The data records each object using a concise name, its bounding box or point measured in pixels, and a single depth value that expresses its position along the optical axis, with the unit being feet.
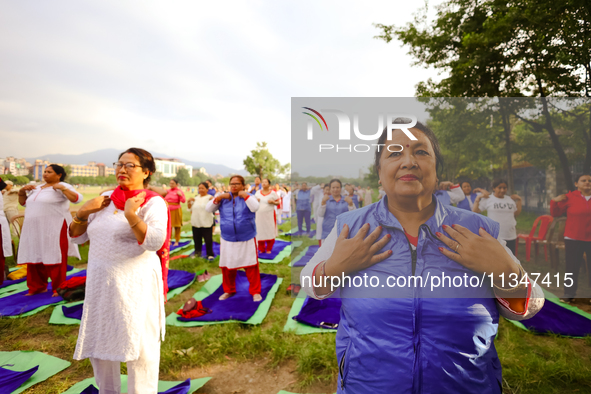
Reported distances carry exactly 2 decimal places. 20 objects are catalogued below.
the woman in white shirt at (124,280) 6.17
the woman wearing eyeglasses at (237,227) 14.58
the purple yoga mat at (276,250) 24.33
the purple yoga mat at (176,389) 8.13
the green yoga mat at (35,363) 9.14
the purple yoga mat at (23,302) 13.47
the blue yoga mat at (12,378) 8.30
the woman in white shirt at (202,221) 22.25
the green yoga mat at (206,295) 12.87
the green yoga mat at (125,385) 8.40
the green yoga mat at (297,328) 11.84
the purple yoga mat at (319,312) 12.51
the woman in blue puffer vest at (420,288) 4.52
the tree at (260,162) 111.96
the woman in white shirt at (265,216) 24.34
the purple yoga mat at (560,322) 11.36
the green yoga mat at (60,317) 12.64
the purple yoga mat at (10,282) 16.67
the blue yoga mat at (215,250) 24.46
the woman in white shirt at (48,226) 13.93
